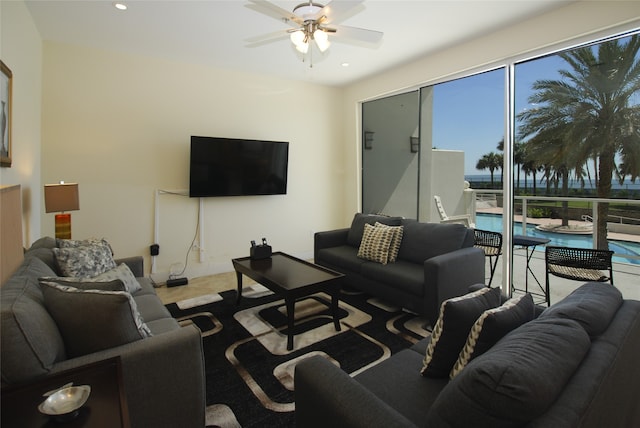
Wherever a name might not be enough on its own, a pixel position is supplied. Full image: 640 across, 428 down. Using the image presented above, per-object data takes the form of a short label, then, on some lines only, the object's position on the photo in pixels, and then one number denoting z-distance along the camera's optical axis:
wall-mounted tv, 4.22
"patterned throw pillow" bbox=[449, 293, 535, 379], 1.19
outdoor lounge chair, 4.31
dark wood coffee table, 2.56
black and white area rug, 1.94
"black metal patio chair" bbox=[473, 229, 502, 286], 3.57
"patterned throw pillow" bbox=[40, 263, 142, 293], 2.36
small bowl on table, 0.97
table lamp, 2.97
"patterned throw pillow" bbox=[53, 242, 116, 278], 2.29
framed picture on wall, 2.14
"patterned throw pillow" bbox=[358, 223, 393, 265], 3.46
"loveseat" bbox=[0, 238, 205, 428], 1.28
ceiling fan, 2.14
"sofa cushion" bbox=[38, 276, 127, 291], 1.61
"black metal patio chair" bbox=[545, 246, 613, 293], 2.72
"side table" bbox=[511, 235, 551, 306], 3.29
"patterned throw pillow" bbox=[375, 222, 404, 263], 3.51
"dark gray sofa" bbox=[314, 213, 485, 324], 2.79
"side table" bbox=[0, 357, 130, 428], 0.97
